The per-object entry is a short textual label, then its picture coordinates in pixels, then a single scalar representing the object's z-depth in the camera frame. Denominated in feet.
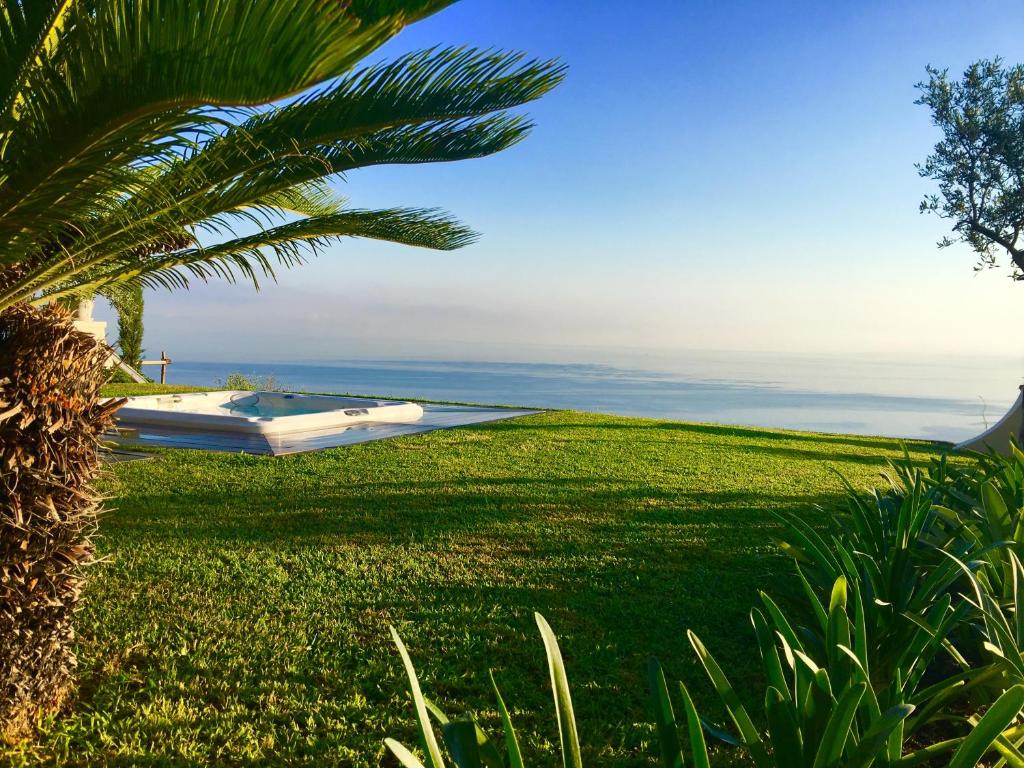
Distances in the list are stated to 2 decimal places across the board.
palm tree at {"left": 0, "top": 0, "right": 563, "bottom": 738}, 4.97
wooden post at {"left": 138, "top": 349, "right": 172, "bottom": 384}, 55.85
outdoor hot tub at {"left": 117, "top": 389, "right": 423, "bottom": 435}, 27.35
